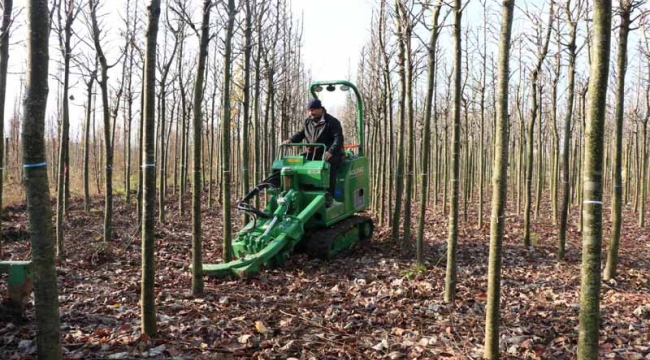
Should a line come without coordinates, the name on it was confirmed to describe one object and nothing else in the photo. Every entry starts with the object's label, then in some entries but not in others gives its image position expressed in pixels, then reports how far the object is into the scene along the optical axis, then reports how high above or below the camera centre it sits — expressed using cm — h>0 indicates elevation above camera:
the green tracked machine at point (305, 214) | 737 -79
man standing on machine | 859 +67
